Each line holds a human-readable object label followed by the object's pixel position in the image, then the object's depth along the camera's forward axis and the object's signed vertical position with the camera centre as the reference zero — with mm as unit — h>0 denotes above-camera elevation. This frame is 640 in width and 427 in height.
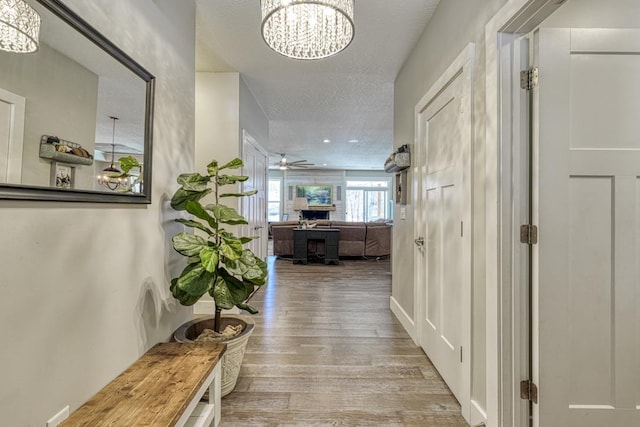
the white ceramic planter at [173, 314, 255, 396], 1719 -786
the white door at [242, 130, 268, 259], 3471 +339
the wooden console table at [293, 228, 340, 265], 5926 -520
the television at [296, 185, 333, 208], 10664 +881
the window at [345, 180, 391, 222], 10953 +731
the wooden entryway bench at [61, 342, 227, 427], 1029 -726
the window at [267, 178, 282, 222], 10680 +670
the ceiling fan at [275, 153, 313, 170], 7545 +1567
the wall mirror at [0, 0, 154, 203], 851 +350
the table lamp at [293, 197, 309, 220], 7934 +367
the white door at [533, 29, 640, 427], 1260 +1
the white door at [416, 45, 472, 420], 1604 -51
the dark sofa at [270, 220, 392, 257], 6492 -476
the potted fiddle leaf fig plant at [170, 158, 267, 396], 1540 -303
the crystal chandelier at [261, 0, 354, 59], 1151 +824
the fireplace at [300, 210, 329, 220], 10281 +124
